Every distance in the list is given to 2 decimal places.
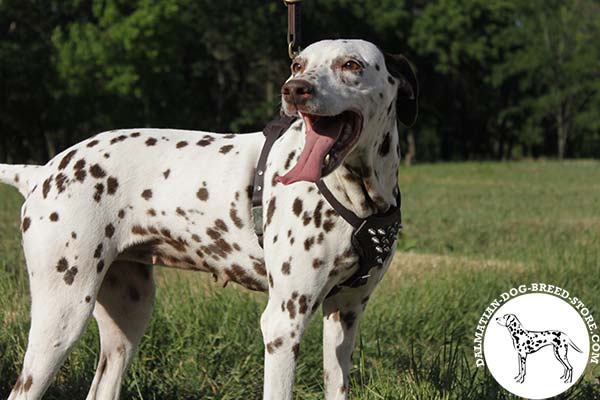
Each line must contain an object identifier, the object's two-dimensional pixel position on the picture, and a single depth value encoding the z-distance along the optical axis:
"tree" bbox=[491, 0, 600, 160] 55.75
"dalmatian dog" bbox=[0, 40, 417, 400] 4.00
